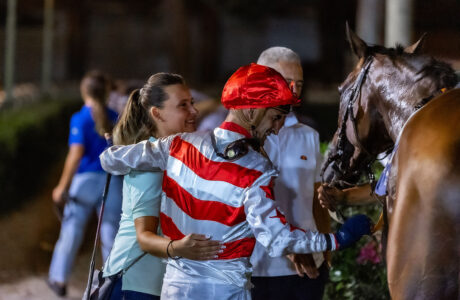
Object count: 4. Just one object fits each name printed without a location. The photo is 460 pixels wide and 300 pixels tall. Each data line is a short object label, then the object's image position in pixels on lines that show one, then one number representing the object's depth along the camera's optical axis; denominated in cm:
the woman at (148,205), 600
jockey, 559
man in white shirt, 757
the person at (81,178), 1273
